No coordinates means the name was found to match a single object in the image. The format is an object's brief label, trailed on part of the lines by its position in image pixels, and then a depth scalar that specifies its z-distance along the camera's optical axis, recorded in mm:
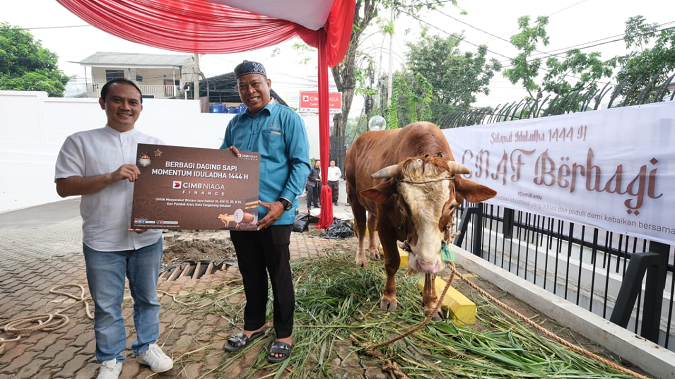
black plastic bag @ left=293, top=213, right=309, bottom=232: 7582
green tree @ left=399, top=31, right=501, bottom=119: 26656
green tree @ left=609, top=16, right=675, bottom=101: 13938
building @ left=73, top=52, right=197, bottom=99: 28312
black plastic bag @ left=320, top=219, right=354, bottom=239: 6980
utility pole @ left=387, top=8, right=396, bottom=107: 16900
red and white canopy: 3637
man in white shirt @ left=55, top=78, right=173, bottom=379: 2174
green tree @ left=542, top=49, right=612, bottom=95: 18688
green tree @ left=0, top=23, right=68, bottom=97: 26141
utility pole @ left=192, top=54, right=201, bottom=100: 17712
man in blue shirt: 2561
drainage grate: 4683
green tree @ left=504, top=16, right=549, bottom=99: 19892
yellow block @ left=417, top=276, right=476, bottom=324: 3236
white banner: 3031
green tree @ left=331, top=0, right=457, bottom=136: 10781
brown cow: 2354
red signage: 16672
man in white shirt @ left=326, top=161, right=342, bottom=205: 12232
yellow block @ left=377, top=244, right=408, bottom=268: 4567
